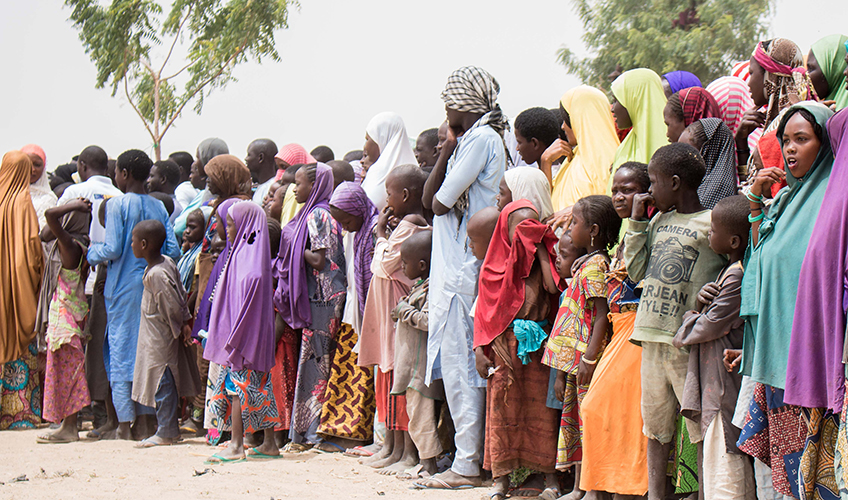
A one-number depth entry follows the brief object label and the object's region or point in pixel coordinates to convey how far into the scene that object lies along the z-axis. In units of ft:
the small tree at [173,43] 72.33
